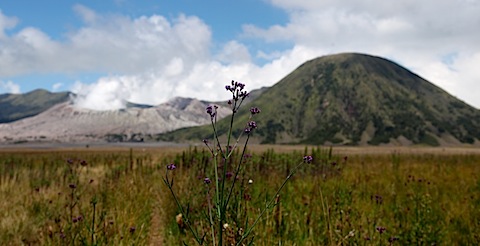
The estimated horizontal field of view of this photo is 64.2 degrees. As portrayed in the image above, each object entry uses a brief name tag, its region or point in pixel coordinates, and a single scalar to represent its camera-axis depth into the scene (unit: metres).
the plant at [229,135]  2.23
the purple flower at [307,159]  2.32
